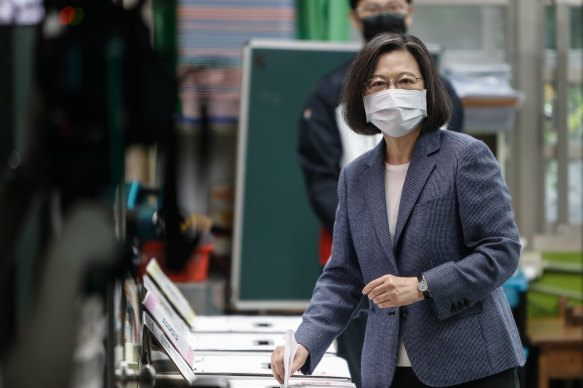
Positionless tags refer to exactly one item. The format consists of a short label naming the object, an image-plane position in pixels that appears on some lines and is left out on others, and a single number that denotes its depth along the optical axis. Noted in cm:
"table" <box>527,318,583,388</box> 1240
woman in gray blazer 715
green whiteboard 1294
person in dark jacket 823
